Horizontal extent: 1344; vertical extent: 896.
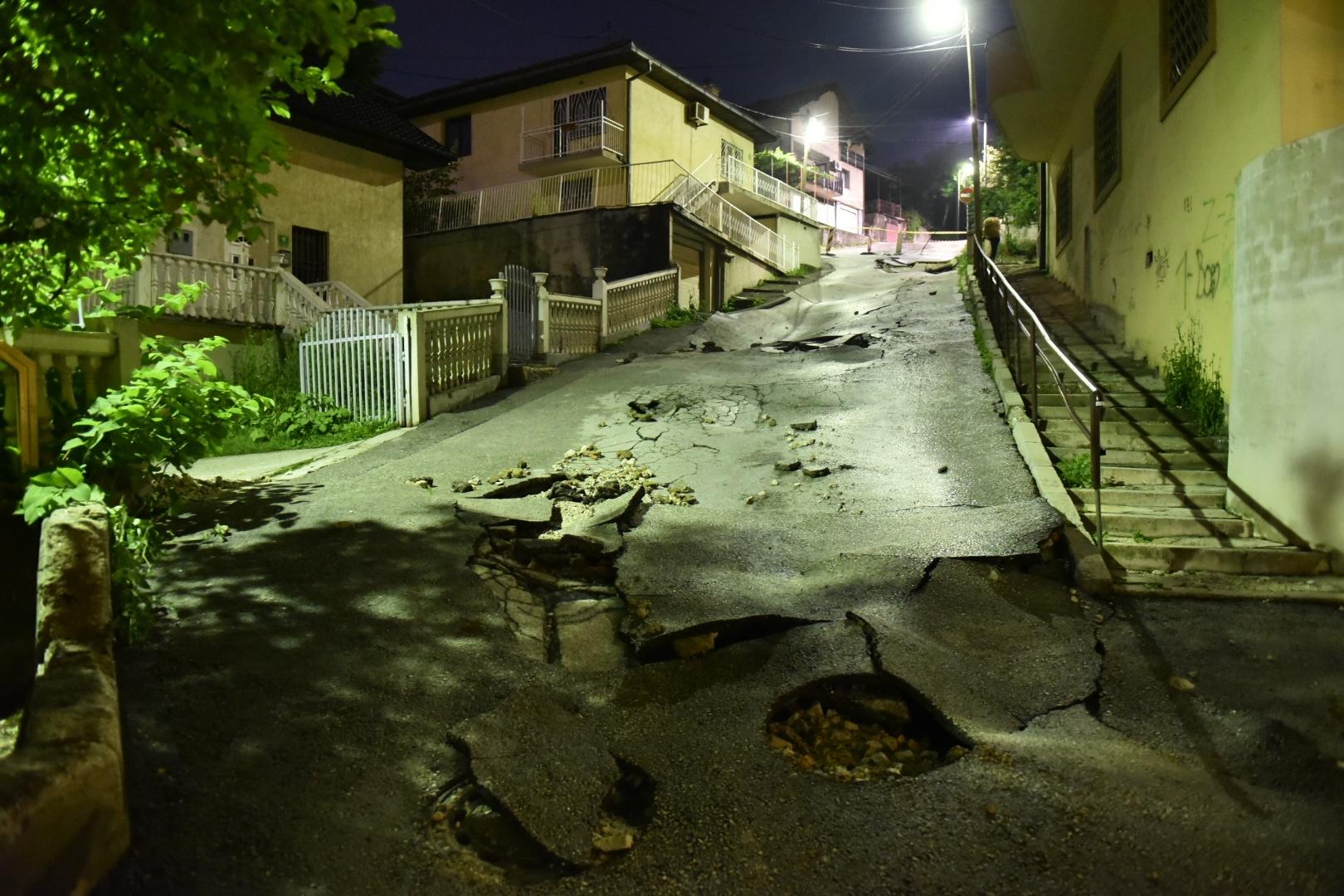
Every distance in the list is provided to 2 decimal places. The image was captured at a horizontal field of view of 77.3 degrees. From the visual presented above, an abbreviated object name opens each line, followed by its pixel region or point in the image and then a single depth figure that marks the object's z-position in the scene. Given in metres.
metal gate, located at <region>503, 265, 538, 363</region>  14.84
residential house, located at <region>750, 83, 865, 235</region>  44.66
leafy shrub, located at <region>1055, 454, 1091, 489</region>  6.92
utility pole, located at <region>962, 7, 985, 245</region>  22.94
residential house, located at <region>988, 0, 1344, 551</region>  5.46
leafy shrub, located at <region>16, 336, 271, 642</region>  4.00
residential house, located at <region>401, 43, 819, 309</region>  21.44
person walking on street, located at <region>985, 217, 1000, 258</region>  22.75
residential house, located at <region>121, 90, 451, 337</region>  13.07
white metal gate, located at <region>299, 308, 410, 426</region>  10.80
